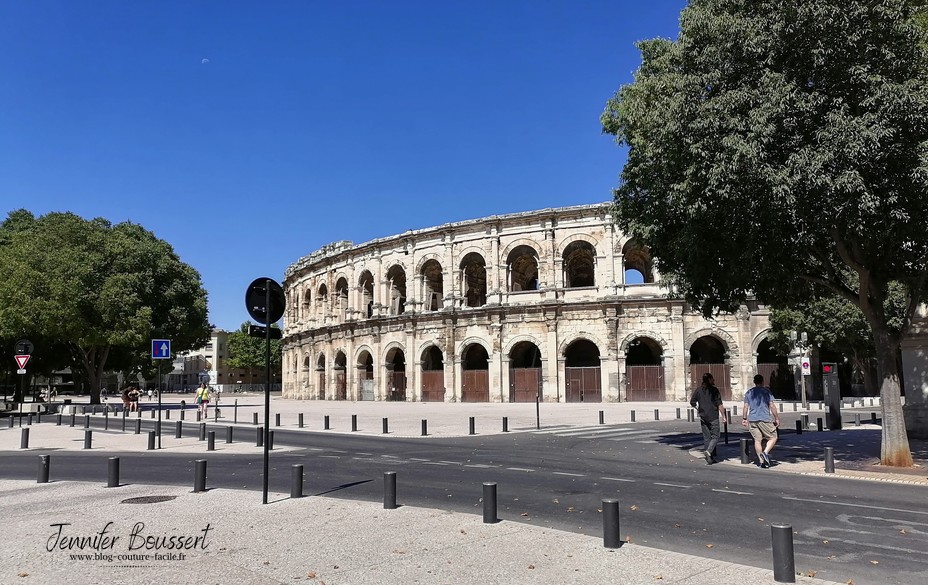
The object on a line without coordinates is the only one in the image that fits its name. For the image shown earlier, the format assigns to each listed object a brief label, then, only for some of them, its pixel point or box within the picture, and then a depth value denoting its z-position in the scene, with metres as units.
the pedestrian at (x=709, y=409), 13.41
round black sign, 8.77
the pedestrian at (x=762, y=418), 12.69
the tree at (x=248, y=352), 98.75
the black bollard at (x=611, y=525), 6.36
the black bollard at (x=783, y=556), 5.23
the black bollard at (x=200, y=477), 9.78
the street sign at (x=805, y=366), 32.16
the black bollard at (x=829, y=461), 12.02
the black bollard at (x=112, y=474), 10.59
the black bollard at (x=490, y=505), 7.49
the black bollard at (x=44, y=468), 11.33
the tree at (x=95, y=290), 34.38
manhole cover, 9.13
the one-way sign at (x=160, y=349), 17.70
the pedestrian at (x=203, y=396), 29.29
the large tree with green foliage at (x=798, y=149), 10.55
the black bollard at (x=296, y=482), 9.27
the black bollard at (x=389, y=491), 8.37
